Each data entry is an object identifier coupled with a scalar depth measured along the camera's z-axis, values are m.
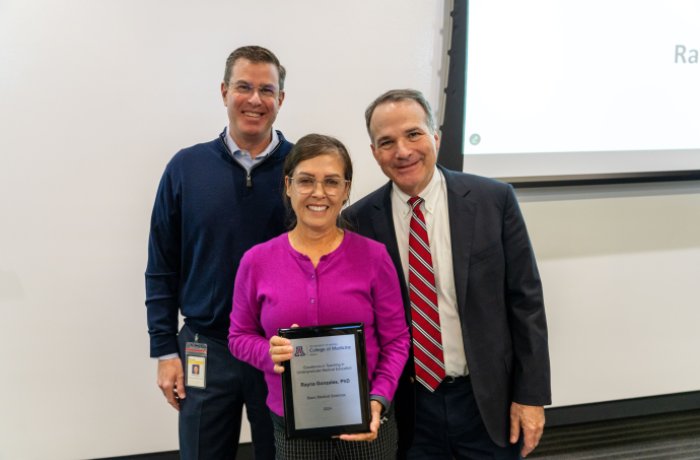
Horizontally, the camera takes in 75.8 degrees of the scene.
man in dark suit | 1.33
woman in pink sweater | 1.16
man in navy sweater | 1.44
